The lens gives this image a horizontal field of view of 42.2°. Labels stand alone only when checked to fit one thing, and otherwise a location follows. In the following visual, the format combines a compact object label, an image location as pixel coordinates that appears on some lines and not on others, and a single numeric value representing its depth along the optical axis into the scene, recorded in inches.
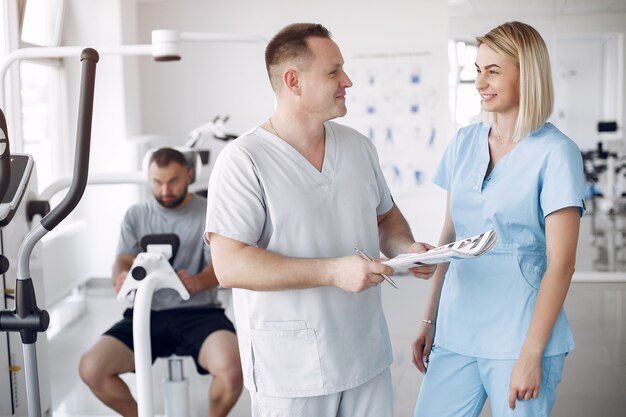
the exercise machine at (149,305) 94.3
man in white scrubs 69.1
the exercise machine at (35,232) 68.1
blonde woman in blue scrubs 69.1
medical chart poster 253.6
